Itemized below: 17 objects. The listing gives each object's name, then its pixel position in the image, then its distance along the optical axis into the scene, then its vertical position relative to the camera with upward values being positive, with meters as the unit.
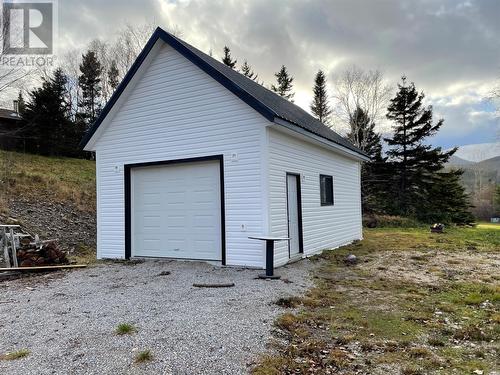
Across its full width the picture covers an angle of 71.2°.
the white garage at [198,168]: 7.68 +0.85
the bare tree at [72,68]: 29.50 +11.70
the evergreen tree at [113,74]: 28.66 +10.73
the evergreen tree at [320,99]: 32.16 +9.32
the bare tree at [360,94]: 28.03 +8.46
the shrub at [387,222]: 20.77 -1.45
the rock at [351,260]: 8.72 -1.54
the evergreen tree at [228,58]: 31.44 +12.97
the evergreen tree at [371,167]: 25.70 +2.41
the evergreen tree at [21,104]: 24.77 +7.59
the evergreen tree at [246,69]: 32.88 +12.47
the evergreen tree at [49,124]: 24.02 +5.87
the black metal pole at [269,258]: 6.71 -1.10
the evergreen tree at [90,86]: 29.11 +10.08
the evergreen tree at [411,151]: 25.61 +3.43
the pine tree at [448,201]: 24.59 -0.35
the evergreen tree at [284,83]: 33.84 +11.38
